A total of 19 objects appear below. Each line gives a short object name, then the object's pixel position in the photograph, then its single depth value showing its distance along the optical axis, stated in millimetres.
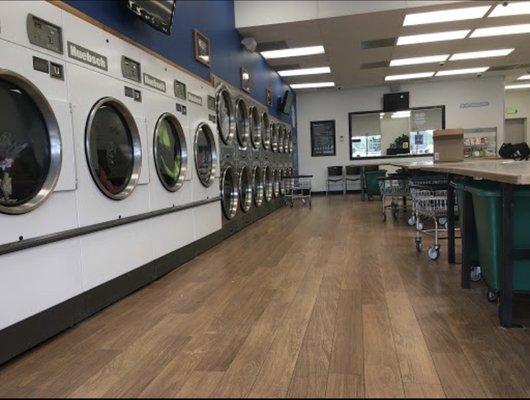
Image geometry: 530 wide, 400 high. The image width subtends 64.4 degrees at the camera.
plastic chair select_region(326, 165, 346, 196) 12109
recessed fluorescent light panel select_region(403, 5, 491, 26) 6121
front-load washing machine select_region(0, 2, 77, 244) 2006
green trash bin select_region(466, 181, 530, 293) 2207
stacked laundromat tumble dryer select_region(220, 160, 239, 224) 5179
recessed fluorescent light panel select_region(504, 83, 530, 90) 12984
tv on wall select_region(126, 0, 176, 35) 3068
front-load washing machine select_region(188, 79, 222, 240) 4262
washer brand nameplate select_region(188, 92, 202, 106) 4211
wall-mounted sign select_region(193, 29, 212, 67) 4449
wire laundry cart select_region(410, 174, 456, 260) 3761
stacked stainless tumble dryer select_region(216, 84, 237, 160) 5129
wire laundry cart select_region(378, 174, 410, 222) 6262
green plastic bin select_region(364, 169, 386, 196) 9245
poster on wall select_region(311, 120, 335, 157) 12359
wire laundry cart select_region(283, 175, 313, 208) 9078
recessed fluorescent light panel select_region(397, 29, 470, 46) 7195
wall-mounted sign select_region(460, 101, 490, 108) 11590
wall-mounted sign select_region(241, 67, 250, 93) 6409
